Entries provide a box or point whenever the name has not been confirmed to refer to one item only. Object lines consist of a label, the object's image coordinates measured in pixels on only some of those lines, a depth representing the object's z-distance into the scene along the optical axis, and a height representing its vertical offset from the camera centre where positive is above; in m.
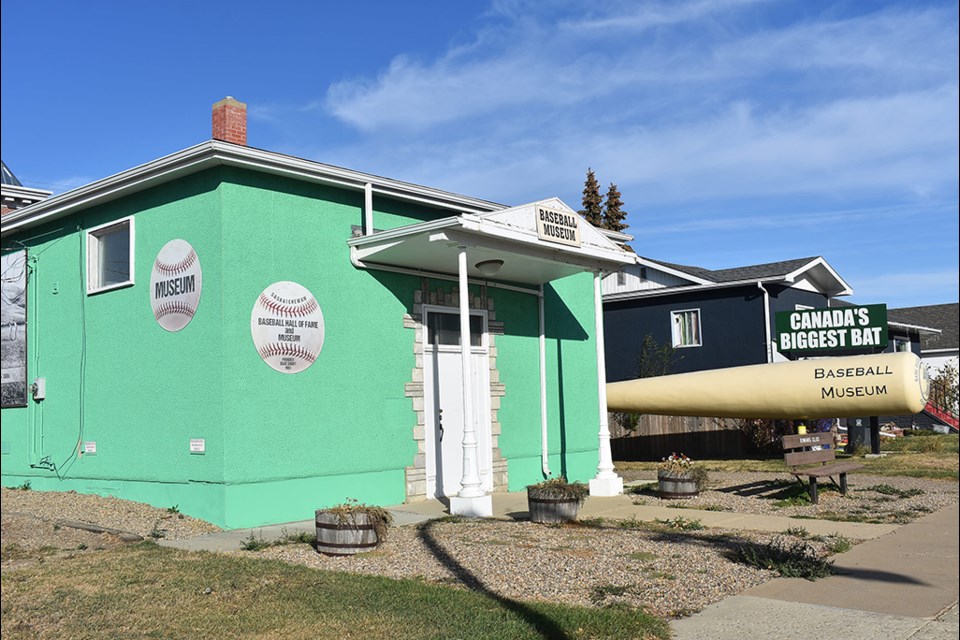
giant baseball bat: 14.97 -0.25
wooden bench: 13.25 -1.26
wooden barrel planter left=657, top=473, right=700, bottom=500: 13.87 -1.68
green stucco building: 11.79 +0.77
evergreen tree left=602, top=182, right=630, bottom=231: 57.06 +10.71
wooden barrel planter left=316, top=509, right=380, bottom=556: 9.10 -1.50
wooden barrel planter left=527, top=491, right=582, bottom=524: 10.94 -1.57
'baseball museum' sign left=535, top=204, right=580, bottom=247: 13.51 +2.40
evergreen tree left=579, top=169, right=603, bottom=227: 56.91 +11.56
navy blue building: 25.52 +2.14
